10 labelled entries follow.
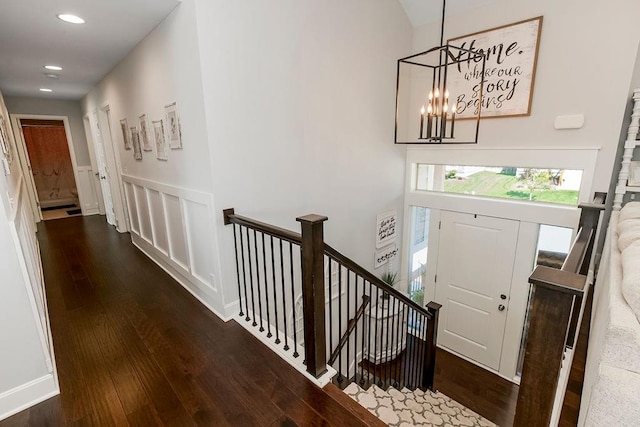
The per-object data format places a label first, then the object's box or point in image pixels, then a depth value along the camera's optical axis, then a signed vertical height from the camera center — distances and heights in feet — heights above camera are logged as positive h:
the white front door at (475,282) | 12.16 -5.92
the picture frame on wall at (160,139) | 9.32 +0.27
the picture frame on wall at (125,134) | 12.14 +0.58
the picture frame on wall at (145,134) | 10.20 +0.48
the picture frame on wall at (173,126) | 8.25 +0.59
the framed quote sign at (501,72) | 10.48 +2.61
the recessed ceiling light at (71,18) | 7.28 +3.19
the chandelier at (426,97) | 12.12 +1.96
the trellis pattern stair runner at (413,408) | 6.68 -6.95
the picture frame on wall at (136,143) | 11.29 +0.20
